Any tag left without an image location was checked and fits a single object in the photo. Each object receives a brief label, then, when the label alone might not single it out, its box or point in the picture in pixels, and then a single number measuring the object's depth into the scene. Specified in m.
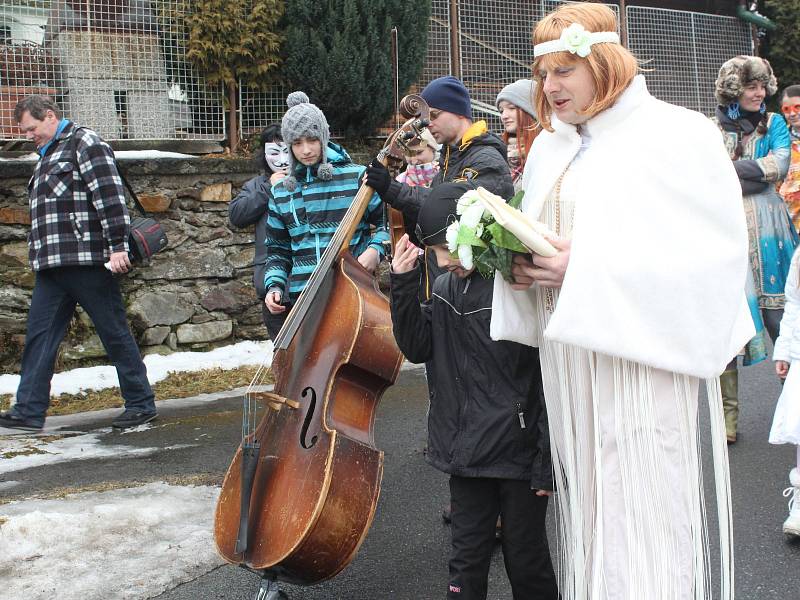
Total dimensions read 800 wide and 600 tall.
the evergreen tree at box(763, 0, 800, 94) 13.02
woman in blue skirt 5.70
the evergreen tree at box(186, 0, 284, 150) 8.80
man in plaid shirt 6.38
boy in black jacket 3.08
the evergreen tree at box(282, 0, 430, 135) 8.81
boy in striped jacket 4.85
